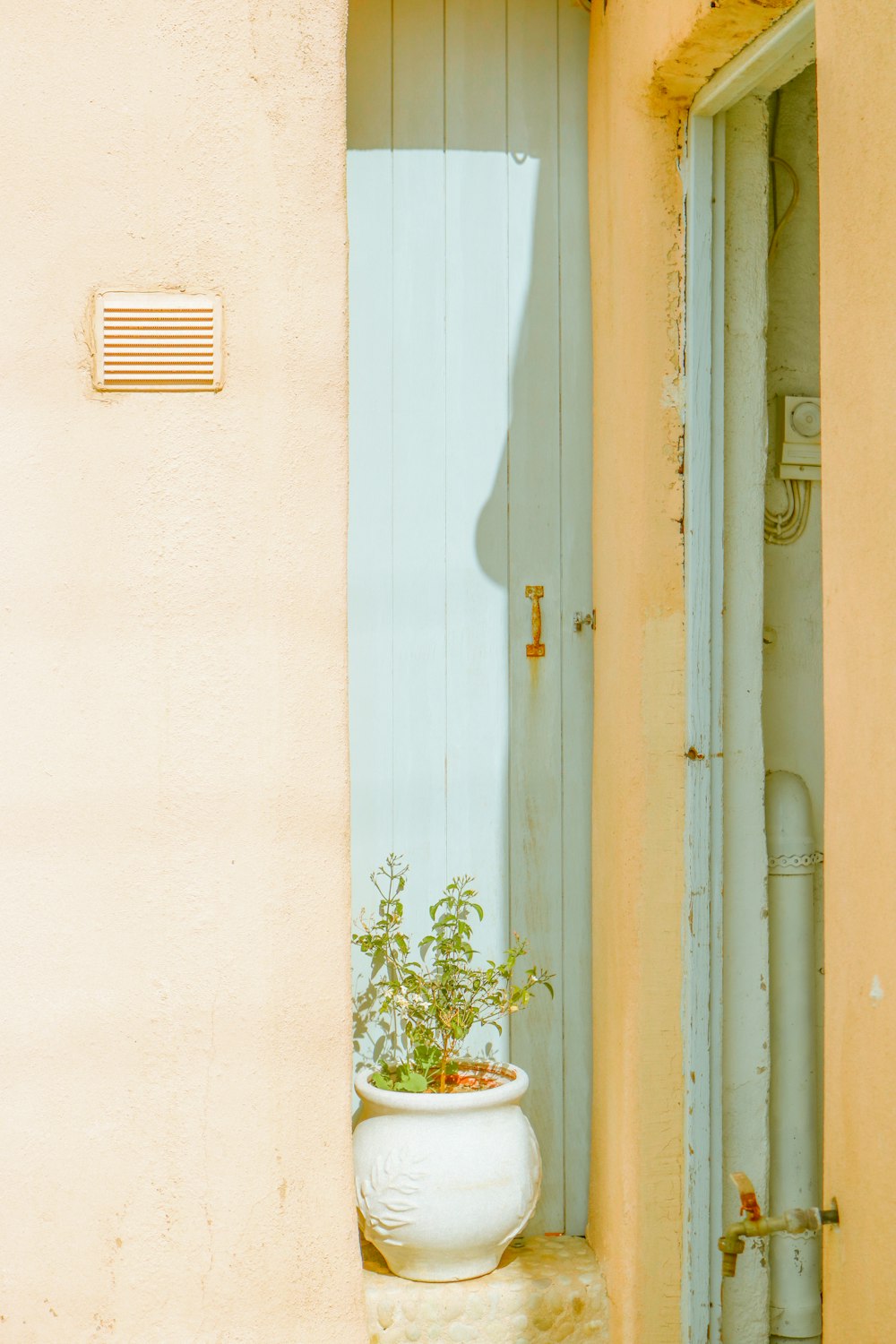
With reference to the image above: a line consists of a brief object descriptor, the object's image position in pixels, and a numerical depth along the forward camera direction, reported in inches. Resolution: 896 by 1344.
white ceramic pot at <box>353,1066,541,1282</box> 112.2
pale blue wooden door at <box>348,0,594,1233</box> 128.2
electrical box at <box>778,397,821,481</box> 126.0
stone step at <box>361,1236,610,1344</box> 114.8
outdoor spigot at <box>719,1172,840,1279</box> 73.2
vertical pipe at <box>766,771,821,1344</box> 121.5
